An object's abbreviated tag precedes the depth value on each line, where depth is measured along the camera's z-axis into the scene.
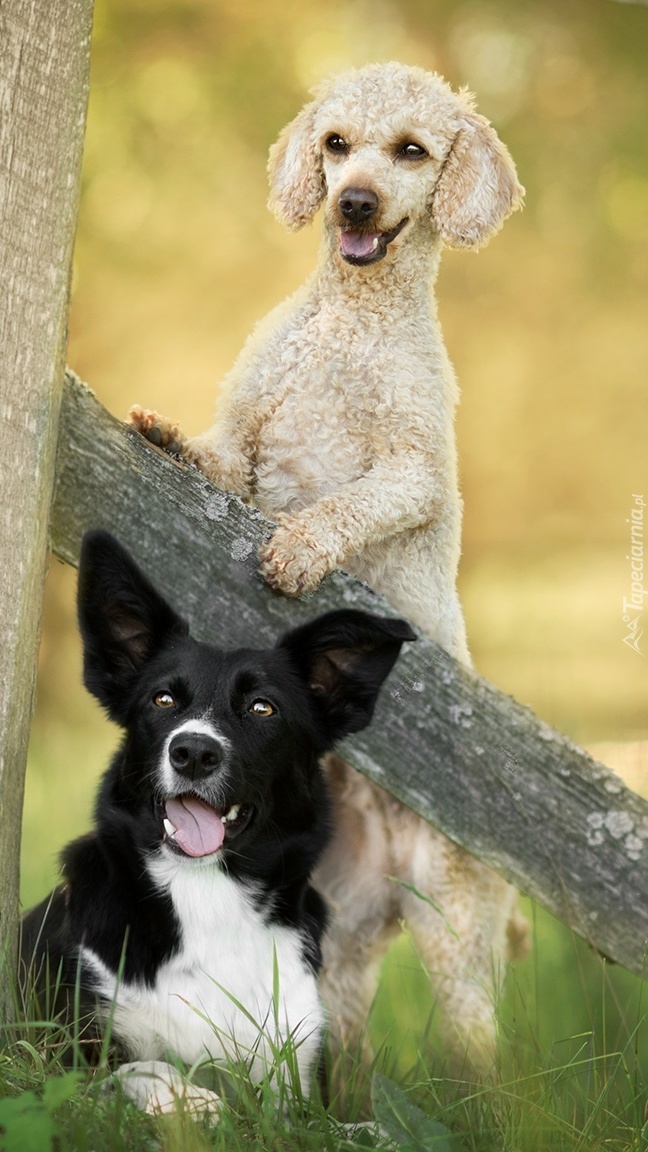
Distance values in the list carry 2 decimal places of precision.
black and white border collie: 4.22
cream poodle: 5.14
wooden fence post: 4.11
